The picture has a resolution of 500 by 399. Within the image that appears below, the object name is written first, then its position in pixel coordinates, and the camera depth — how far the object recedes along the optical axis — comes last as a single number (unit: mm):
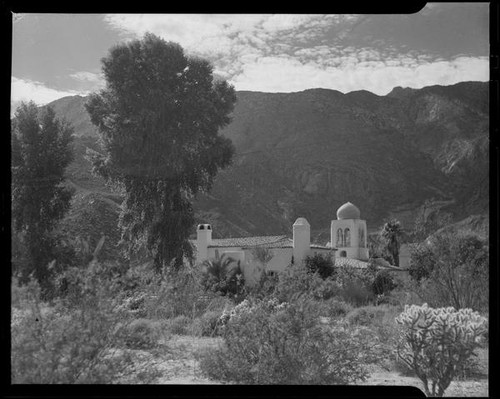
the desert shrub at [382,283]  19967
